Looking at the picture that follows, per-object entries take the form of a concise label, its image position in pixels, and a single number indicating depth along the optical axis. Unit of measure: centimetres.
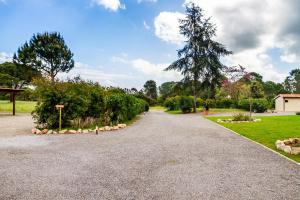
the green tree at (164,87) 8249
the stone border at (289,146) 638
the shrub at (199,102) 3189
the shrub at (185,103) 2602
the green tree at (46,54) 3847
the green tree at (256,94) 3524
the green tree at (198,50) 2700
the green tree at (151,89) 6381
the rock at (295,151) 633
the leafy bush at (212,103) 3388
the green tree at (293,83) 6304
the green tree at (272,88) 6330
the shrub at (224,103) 3412
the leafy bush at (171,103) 3075
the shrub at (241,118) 1573
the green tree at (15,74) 3712
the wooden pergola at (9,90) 2170
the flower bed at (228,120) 1552
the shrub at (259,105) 2755
